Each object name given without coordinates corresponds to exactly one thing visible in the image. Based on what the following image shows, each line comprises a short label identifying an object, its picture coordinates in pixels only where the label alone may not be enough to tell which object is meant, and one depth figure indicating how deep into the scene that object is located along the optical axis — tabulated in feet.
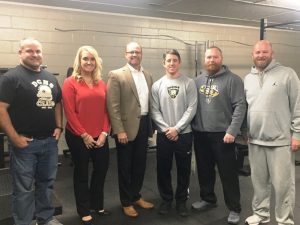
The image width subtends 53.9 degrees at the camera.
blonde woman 8.46
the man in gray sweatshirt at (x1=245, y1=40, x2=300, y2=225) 8.11
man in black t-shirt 7.43
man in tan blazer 9.19
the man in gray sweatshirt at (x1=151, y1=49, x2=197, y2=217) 9.43
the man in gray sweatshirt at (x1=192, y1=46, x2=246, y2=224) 8.96
